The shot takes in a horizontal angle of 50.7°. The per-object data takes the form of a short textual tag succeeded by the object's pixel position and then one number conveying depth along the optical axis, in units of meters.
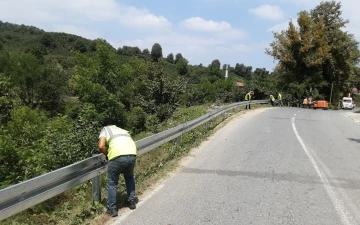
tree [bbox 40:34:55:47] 134.00
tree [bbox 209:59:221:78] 130.88
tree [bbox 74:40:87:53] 133.55
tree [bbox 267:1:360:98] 49.84
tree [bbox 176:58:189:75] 143.34
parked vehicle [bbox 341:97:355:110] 58.28
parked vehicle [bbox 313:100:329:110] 46.53
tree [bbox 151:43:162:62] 152.25
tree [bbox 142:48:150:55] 165.40
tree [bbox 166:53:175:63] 180.76
